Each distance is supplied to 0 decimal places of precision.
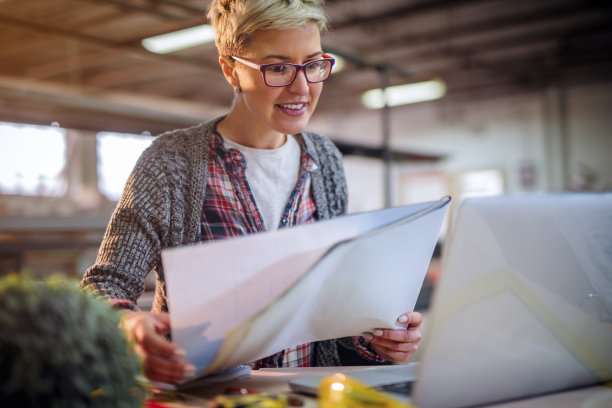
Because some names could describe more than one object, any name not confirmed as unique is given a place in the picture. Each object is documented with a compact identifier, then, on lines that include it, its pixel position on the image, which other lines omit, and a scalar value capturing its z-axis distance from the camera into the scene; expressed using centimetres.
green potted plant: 44
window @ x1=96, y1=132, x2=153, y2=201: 717
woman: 92
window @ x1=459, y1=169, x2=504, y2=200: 1051
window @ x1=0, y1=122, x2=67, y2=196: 729
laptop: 56
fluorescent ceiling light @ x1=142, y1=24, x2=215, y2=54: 451
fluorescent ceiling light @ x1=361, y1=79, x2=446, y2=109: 596
